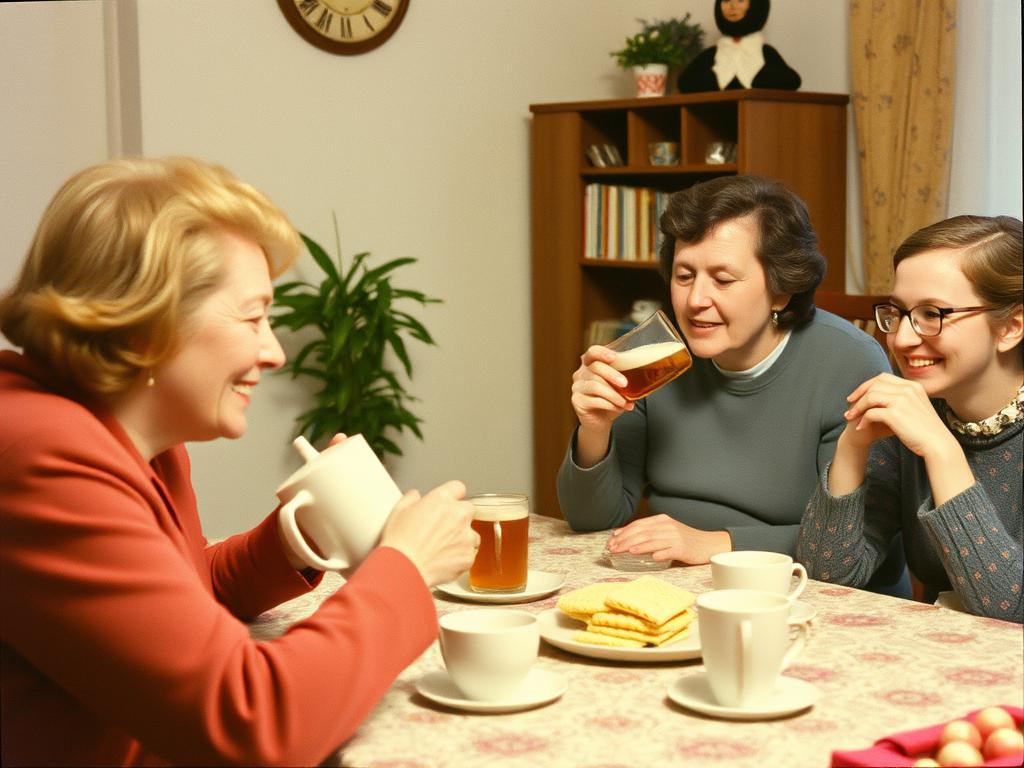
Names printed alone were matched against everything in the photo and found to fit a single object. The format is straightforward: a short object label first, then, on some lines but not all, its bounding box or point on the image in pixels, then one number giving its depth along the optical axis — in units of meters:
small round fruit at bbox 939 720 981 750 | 0.95
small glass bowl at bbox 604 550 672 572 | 1.65
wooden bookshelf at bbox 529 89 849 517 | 3.66
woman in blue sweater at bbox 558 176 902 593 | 1.97
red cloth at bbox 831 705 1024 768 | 0.91
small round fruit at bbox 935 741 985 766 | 0.93
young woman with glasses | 1.53
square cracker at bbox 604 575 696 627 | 1.25
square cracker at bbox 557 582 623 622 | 1.29
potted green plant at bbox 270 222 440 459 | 3.70
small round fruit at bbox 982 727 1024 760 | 0.94
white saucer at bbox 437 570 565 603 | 1.47
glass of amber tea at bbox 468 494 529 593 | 1.48
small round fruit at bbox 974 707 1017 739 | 0.97
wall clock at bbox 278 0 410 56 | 3.76
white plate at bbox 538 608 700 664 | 1.21
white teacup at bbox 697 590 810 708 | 1.05
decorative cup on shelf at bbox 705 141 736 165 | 3.72
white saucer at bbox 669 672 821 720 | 1.06
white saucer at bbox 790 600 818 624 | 1.38
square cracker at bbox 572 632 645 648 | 1.23
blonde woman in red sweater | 0.97
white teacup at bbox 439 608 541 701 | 1.09
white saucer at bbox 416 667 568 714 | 1.09
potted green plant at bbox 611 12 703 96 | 4.03
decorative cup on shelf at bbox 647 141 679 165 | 3.88
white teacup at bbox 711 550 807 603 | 1.31
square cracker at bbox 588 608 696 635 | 1.24
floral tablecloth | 1.01
